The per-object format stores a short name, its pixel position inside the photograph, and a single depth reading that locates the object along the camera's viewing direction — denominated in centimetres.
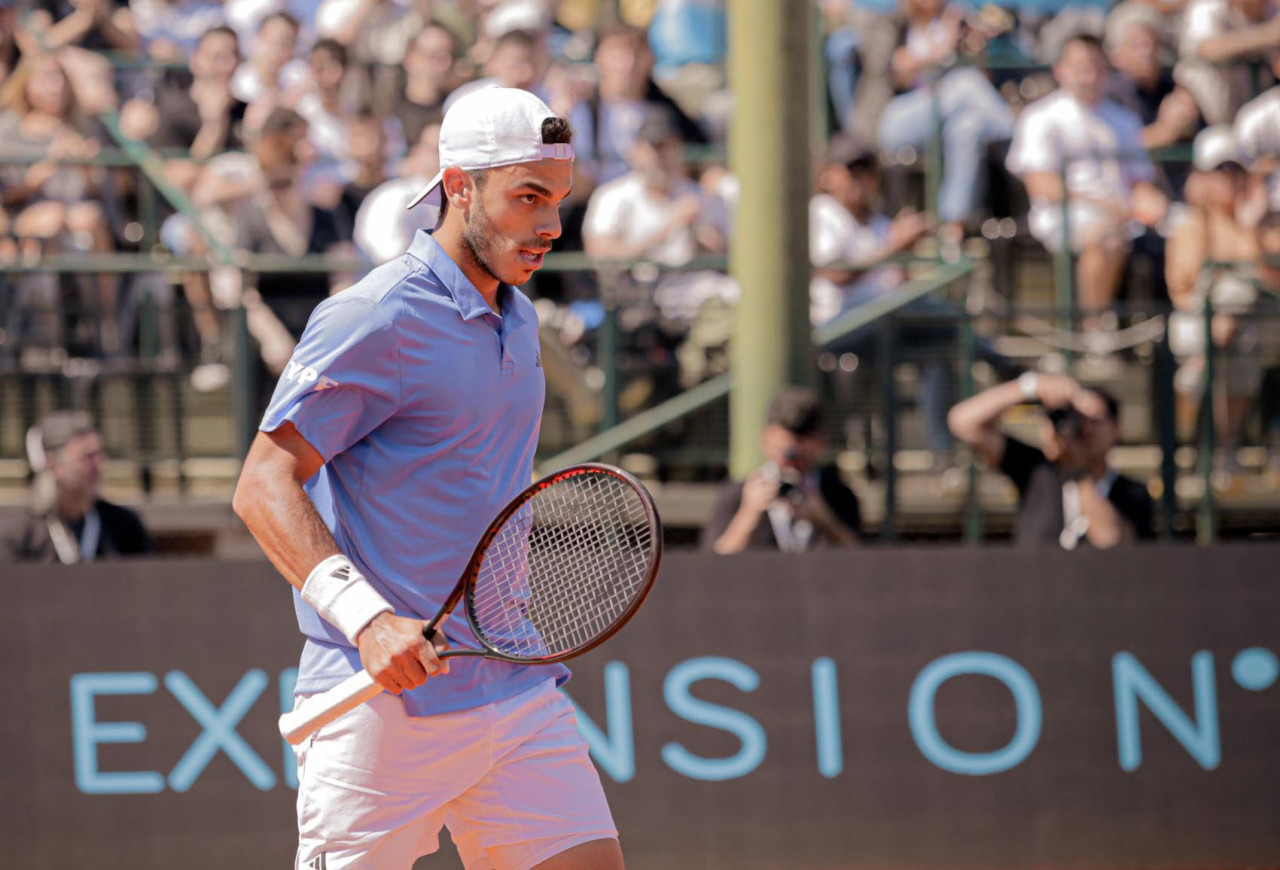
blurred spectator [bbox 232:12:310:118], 1855
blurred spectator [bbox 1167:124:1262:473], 1431
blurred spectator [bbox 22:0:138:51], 1947
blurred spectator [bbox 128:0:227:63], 1994
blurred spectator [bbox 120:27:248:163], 1809
